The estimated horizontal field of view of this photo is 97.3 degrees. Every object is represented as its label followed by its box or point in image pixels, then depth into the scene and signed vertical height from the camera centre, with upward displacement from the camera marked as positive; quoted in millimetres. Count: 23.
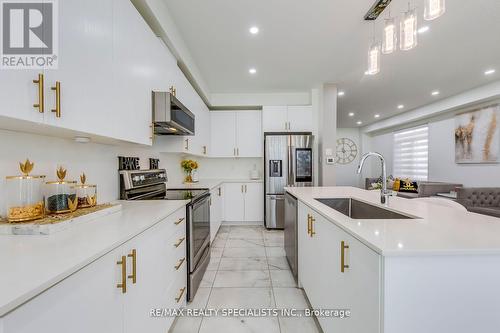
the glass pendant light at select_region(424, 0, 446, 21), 1328 +971
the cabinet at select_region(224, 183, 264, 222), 4391 -715
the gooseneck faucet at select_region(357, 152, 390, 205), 1646 -175
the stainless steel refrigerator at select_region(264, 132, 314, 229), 4086 -17
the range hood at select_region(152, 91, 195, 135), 1874 +479
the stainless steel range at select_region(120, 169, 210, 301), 1906 -366
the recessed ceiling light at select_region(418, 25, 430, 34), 2369 +1496
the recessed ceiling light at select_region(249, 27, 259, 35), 2375 +1491
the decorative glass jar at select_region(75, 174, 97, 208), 1322 -175
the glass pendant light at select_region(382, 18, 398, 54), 1711 +1022
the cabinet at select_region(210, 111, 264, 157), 4539 +645
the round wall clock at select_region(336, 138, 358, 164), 9000 +655
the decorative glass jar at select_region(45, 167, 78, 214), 1135 -166
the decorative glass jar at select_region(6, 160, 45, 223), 987 -146
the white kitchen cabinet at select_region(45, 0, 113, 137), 932 +465
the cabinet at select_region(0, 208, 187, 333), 588 -474
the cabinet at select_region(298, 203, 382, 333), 874 -570
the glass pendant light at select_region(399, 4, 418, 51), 1575 +1002
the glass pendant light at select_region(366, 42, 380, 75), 1928 +956
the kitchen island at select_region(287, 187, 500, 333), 799 -418
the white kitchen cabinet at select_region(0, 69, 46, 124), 733 +251
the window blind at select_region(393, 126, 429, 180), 6152 +387
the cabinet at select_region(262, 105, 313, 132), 4328 +930
